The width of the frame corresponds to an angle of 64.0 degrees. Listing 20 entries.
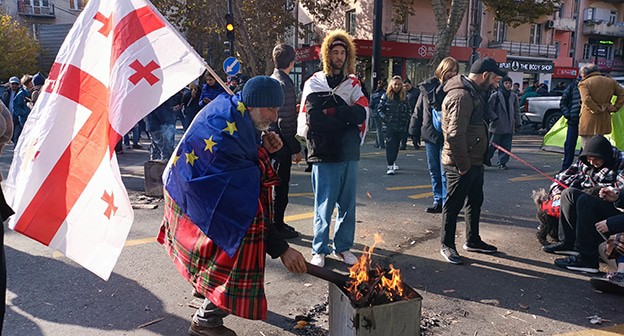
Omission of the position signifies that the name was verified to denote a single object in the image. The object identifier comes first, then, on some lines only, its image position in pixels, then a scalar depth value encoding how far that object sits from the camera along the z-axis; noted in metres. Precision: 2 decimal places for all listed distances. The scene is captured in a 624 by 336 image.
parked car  16.86
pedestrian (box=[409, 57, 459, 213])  5.77
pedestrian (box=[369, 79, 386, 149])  12.99
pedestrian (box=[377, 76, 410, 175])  8.97
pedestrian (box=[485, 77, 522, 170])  9.40
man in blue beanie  2.64
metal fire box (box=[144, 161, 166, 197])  6.93
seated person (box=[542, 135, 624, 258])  4.32
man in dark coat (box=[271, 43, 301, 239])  4.91
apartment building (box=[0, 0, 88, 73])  41.42
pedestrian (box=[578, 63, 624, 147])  7.66
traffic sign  15.62
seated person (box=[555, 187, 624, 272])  4.26
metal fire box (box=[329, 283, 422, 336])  2.52
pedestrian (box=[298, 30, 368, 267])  4.24
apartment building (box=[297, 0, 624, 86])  28.36
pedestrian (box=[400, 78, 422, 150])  11.89
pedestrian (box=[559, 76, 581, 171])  8.74
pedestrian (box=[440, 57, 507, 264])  4.34
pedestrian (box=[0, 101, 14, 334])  2.47
